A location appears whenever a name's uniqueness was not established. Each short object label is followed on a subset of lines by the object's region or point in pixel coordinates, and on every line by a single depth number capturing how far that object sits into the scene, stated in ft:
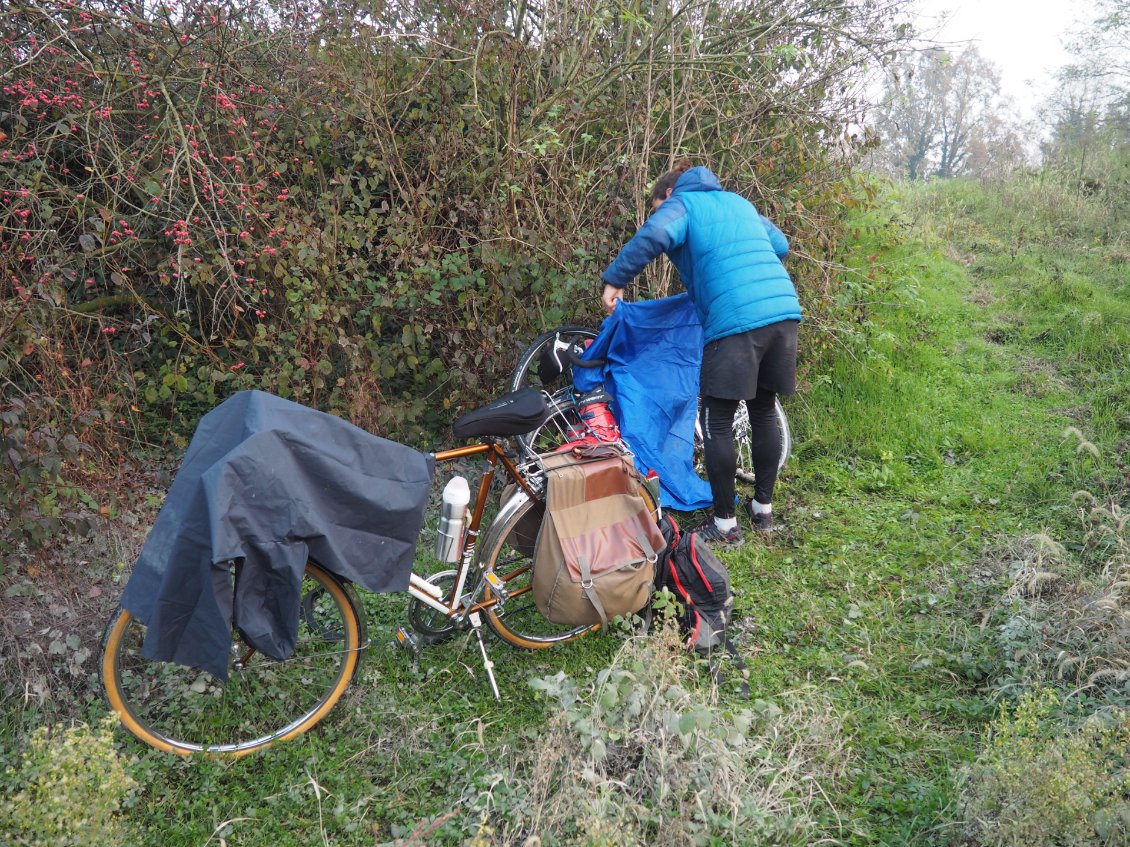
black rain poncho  7.98
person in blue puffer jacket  12.93
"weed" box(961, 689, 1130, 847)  7.21
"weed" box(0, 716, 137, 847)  7.00
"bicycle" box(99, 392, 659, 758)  9.30
